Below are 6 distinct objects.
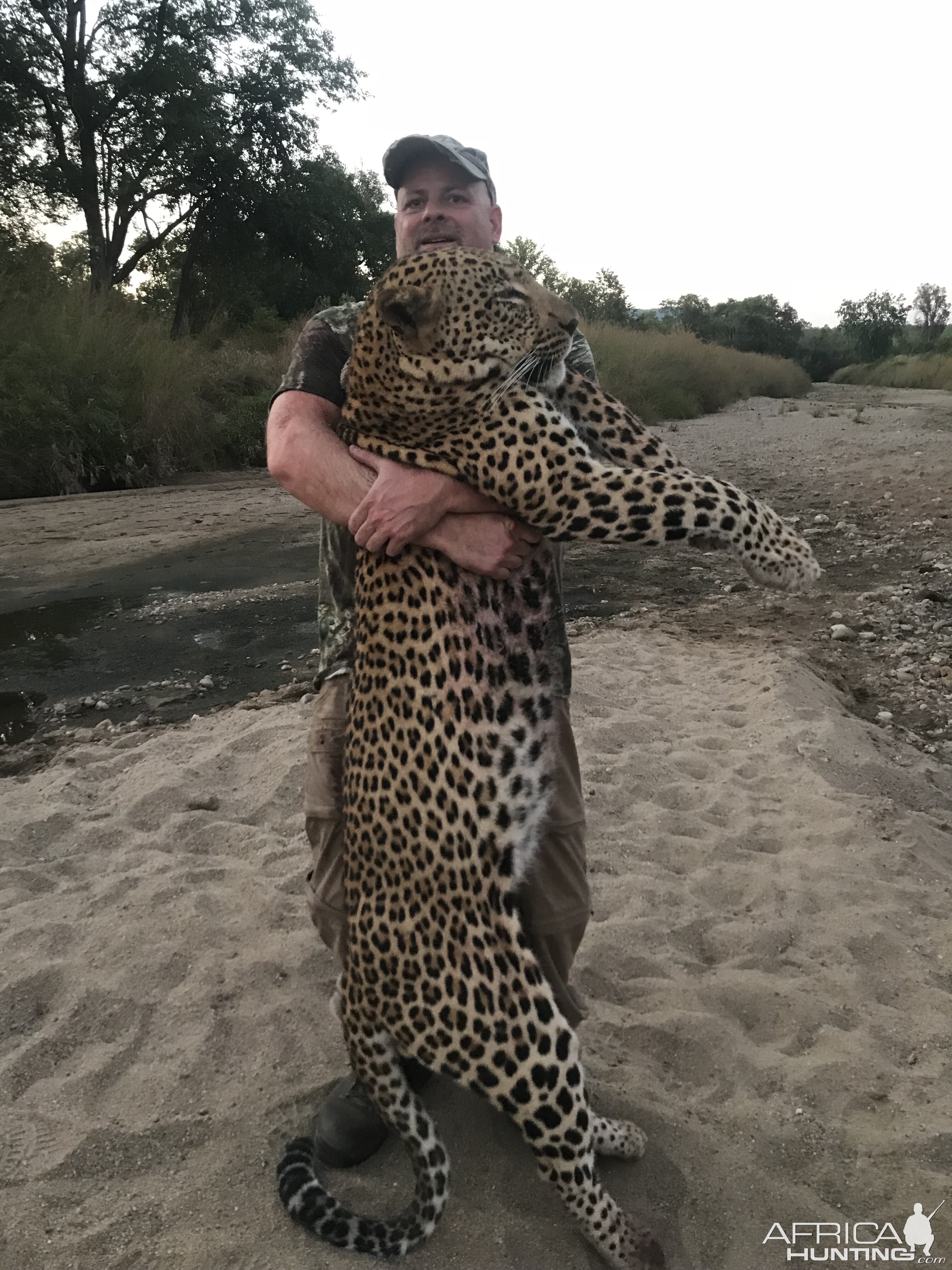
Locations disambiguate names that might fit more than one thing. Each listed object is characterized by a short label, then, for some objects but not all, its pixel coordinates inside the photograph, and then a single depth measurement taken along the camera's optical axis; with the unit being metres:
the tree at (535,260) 21.34
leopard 2.12
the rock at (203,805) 4.36
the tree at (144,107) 19.89
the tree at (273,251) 22.22
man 2.25
